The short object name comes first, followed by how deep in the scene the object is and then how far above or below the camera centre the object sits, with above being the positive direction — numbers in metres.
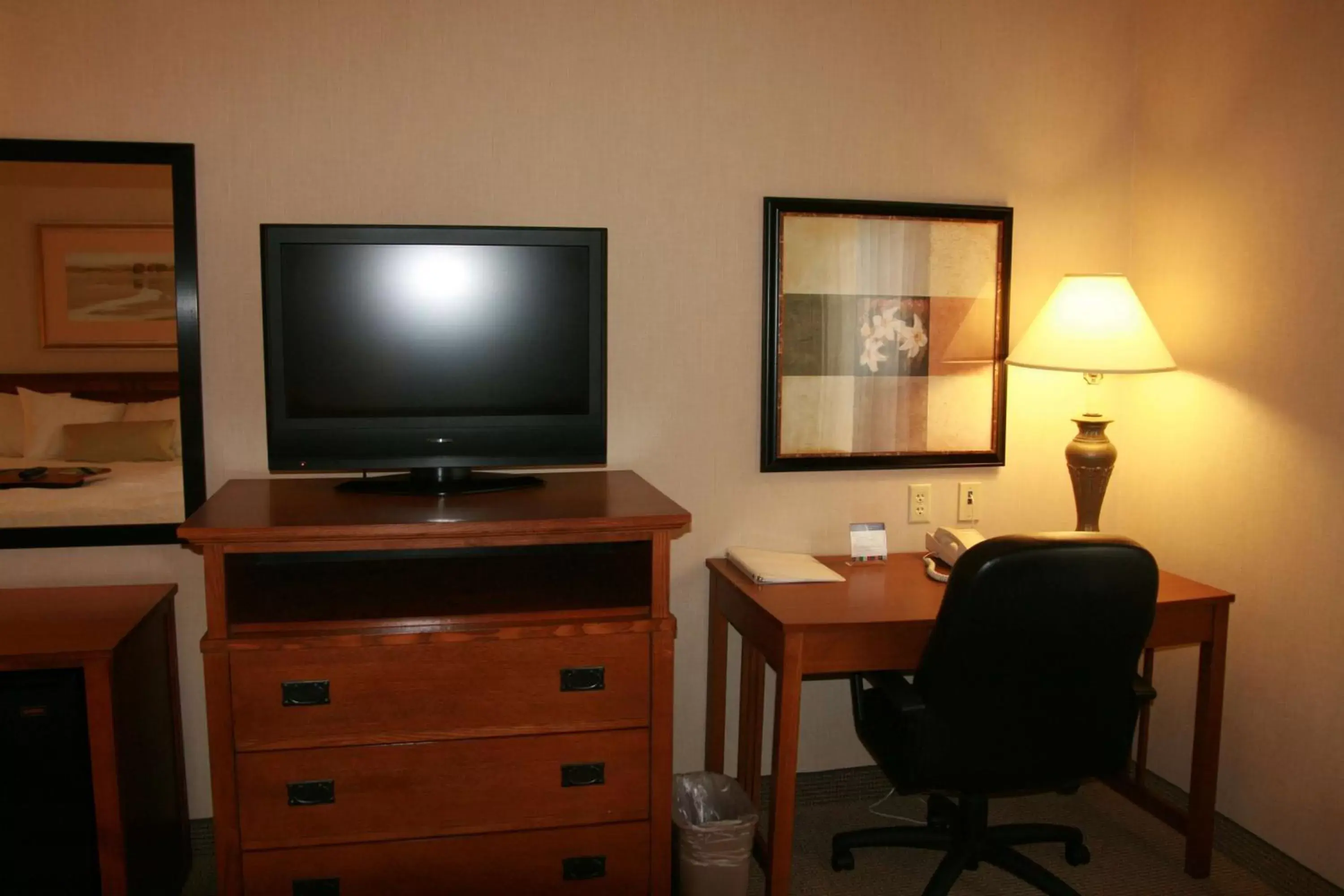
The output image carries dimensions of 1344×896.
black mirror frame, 2.08 +0.10
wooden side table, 1.75 -0.69
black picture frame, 2.39 +0.08
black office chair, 1.66 -0.57
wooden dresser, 1.73 -0.66
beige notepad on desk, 2.17 -0.47
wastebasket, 2.02 -1.05
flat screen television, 2.03 +0.03
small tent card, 2.42 -0.44
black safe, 1.73 -0.80
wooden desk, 1.92 -0.59
